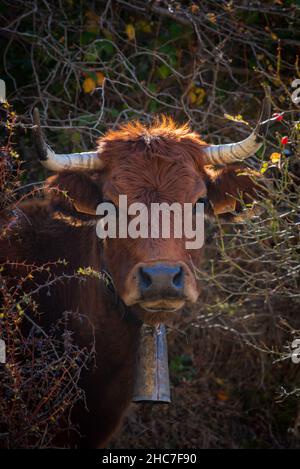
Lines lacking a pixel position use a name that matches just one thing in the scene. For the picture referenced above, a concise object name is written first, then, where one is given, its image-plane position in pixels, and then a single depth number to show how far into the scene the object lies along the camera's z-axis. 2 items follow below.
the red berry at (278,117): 9.07
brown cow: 8.97
